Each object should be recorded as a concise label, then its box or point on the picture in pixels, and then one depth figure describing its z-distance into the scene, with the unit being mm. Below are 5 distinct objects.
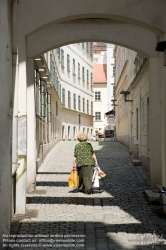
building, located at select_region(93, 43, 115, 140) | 72188
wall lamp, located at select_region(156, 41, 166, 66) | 7102
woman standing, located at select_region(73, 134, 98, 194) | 11406
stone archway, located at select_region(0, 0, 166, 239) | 9188
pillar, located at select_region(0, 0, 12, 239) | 6422
